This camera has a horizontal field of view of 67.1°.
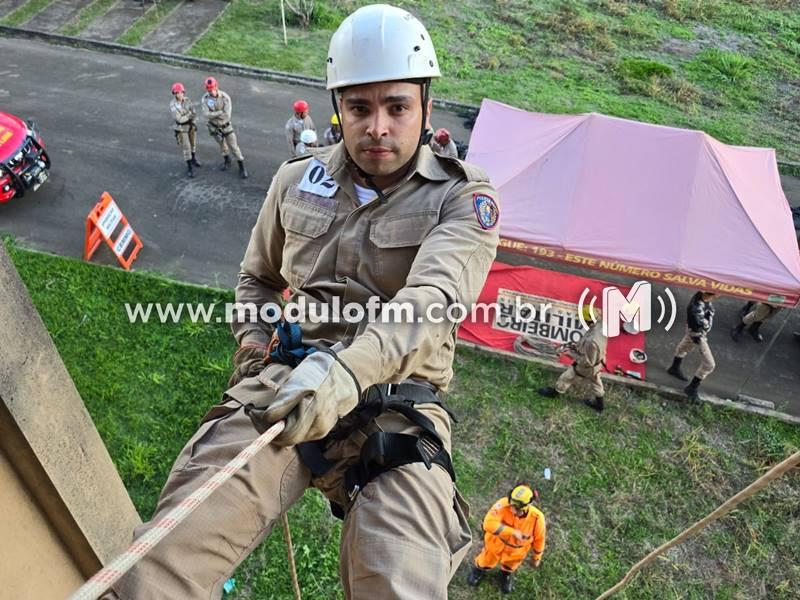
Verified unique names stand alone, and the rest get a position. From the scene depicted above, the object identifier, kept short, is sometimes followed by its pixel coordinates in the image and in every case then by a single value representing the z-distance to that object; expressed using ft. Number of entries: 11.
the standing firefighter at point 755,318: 31.12
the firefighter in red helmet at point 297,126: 36.40
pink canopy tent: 27.50
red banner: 30.01
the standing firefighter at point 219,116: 36.99
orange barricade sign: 30.66
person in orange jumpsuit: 19.02
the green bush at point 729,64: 56.75
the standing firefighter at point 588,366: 25.25
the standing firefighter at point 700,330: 27.04
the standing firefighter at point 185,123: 36.55
